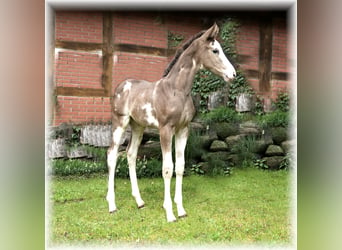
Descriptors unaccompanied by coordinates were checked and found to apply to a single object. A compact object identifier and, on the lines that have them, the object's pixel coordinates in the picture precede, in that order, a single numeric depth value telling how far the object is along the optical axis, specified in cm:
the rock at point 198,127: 388
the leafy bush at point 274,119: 362
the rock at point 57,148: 358
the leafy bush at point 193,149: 384
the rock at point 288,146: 347
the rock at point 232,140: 388
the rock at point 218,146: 390
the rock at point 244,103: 385
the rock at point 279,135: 372
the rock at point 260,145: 385
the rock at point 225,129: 388
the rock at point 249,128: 385
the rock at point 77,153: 367
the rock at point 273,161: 376
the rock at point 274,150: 378
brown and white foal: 294
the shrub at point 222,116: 385
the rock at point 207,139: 389
